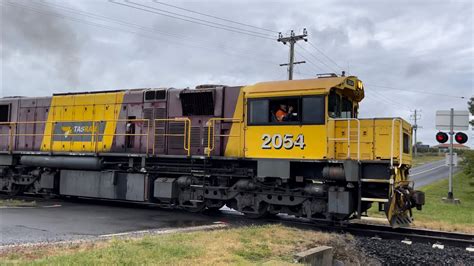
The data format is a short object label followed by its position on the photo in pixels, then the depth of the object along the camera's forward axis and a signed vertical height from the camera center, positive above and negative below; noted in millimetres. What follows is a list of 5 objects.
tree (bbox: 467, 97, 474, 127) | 33469 +4065
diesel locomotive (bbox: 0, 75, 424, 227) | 11242 +25
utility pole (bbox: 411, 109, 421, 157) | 95062 +8662
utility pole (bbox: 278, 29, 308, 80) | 34300 +8909
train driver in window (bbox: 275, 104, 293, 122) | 12023 +1098
